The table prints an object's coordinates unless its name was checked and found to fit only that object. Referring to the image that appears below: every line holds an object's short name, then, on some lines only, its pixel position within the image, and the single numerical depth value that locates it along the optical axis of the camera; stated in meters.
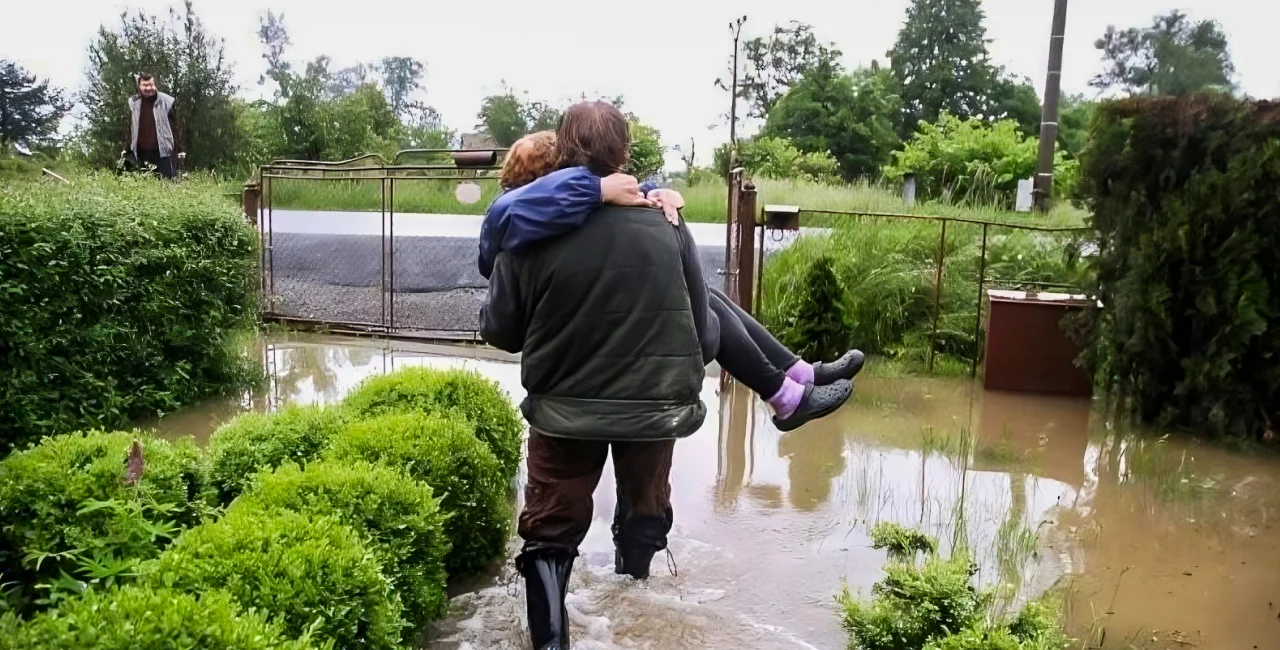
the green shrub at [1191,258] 5.89
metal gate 9.22
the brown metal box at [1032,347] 7.26
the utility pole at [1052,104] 17.36
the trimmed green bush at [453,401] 4.28
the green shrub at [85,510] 2.68
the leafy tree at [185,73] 15.39
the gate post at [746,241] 7.04
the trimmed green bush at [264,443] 3.59
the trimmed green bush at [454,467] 3.46
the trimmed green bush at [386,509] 2.87
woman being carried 2.81
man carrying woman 2.86
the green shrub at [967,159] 20.09
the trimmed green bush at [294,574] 2.26
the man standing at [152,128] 9.86
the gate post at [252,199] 8.94
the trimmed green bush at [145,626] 1.83
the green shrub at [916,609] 3.13
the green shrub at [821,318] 7.86
